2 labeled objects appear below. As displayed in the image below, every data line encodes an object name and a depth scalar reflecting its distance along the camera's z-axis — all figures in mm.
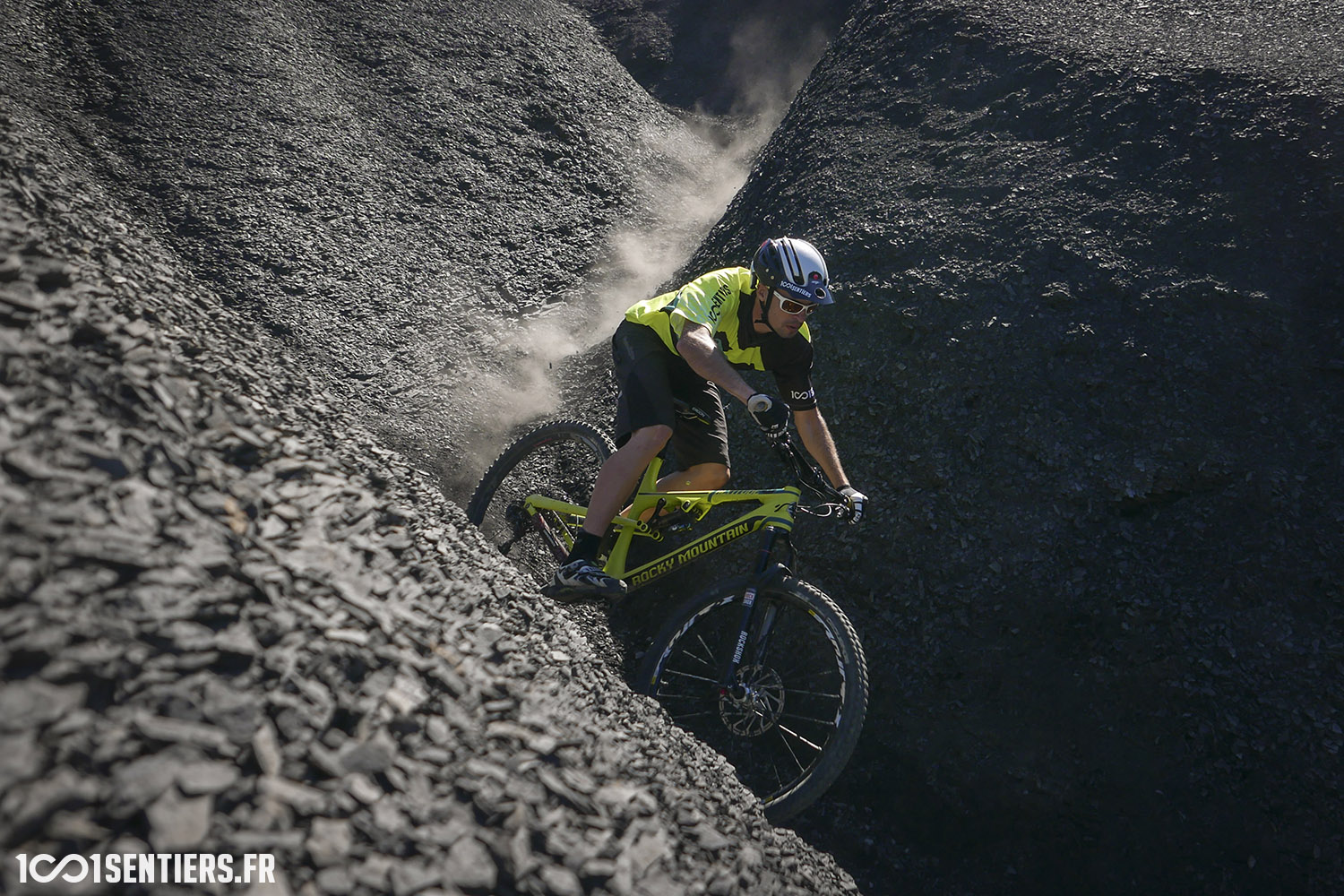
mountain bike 4328
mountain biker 4633
